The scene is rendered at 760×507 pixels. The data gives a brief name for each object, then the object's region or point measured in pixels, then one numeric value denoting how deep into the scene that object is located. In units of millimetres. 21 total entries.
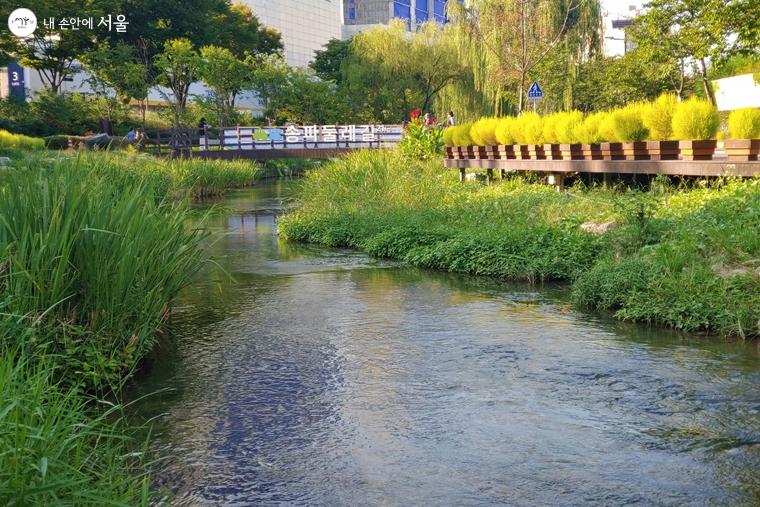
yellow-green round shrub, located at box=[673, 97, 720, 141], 12133
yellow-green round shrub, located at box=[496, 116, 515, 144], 18141
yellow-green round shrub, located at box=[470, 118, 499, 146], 19156
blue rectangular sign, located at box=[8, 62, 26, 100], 45988
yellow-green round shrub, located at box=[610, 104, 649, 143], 13758
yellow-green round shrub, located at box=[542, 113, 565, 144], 16375
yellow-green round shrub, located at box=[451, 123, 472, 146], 20469
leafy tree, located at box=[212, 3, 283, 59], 53750
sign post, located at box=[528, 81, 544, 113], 20672
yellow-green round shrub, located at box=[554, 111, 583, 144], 15789
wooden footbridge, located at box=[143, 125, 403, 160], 37500
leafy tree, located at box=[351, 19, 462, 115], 45500
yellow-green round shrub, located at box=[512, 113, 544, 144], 16953
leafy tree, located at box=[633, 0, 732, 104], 23797
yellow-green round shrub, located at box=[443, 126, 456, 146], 21656
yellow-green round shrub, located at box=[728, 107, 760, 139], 11109
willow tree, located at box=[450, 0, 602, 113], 27062
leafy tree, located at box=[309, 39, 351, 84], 58634
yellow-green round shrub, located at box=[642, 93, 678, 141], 13133
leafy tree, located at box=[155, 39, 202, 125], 43406
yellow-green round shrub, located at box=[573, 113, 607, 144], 14914
